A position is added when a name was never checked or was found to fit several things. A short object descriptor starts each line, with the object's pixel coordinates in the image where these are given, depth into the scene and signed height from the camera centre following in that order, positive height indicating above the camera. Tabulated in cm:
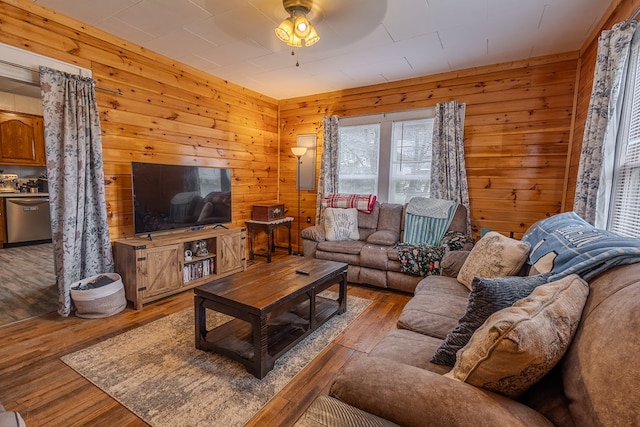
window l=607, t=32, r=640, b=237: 193 +15
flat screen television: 298 -17
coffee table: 184 -82
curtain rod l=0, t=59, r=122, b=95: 230 +88
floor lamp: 450 +44
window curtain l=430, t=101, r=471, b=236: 365 +42
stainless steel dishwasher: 499 -69
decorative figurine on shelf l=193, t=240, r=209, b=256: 348 -77
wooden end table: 436 -67
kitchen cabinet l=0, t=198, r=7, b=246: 488 -79
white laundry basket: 253 -101
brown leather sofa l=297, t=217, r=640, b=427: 70 -57
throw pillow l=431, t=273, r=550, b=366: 113 -44
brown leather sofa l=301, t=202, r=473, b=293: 330 -74
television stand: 279 -84
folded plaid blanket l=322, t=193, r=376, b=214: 406 -23
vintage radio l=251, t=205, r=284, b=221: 446 -45
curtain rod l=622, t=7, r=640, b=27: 185 +108
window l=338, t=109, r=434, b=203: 402 +42
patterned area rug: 157 -119
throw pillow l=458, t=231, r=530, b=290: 188 -47
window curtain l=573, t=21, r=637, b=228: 200 +49
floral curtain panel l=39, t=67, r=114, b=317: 250 +7
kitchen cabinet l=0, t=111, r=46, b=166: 494 +66
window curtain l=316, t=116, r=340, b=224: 448 +34
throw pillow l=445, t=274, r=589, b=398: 80 -43
